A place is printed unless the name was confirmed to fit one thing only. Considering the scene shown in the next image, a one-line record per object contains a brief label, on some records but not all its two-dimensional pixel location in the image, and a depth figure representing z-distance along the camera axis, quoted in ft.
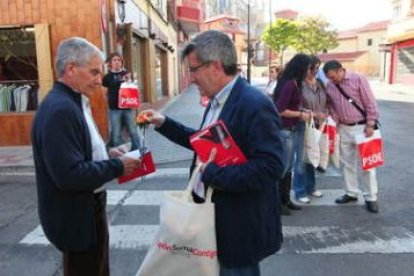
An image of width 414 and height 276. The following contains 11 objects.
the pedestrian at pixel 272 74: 31.26
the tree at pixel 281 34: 230.68
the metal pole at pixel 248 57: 90.21
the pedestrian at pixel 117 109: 27.96
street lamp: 37.83
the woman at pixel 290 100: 17.90
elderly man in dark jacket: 7.87
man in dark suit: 7.27
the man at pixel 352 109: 17.89
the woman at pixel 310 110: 18.53
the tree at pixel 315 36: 224.53
